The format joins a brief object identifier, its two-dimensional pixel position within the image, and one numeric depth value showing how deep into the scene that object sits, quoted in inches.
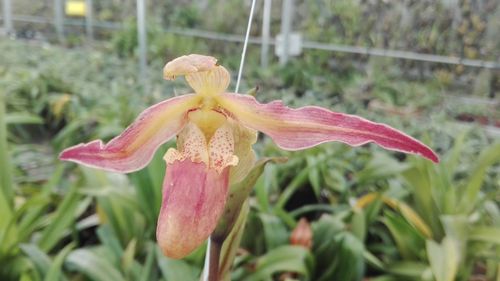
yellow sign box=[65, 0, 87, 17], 143.8
